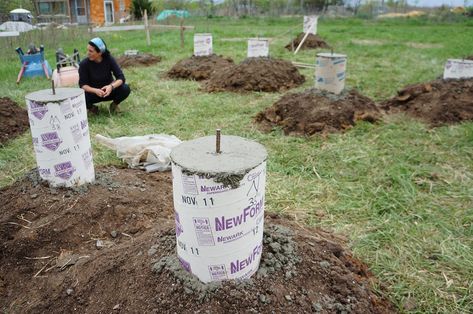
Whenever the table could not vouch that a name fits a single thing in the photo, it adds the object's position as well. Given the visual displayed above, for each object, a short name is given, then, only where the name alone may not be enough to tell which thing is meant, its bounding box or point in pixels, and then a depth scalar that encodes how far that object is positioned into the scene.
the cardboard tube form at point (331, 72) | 5.81
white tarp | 4.13
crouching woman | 5.22
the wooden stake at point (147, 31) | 13.89
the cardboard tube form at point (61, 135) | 2.98
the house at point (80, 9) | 31.00
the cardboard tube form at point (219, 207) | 1.77
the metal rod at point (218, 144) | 1.96
